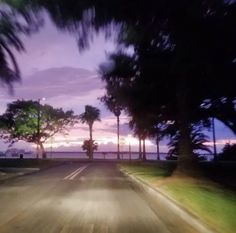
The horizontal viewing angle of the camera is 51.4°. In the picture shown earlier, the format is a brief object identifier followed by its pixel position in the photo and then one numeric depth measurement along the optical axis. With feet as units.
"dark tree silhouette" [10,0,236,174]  29.15
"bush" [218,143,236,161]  109.18
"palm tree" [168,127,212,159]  108.88
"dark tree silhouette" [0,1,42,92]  25.59
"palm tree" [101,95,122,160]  52.02
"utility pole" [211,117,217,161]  112.29
